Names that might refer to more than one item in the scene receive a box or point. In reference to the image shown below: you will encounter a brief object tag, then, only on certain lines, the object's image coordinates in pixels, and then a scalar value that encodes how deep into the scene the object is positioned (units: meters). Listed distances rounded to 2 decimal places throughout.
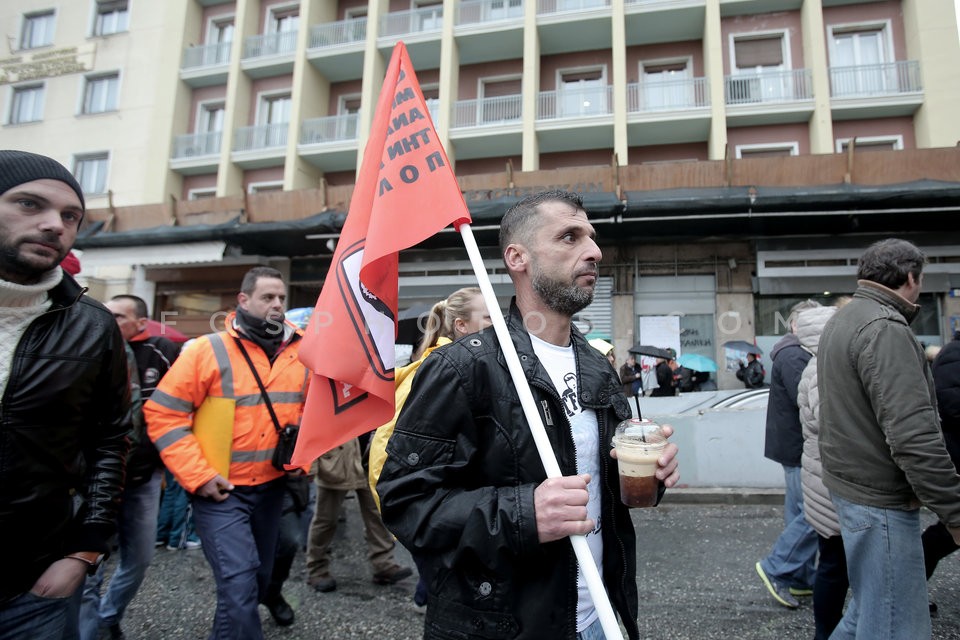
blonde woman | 2.82
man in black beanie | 1.52
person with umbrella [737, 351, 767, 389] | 10.32
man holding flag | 1.24
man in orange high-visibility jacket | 2.52
